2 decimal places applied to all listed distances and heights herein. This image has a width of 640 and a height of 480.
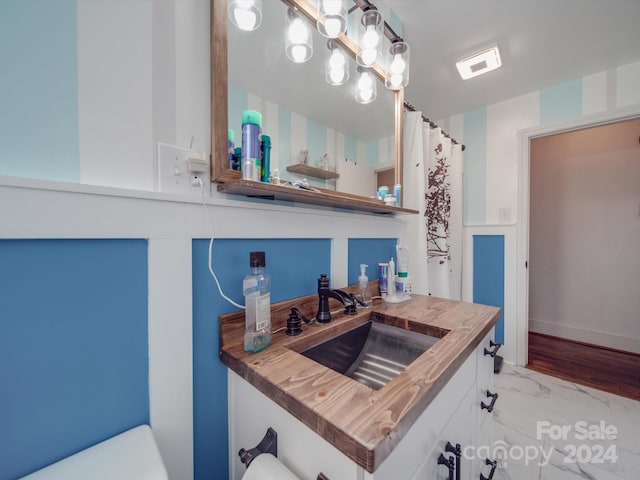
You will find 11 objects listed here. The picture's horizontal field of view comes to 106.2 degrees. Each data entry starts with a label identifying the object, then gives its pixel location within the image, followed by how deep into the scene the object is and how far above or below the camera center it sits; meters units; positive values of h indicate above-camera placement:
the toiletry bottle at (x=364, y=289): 1.00 -0.22
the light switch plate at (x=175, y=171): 0.58 +0.17
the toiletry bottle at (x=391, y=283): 1.11 -0.21
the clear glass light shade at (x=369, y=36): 1.04 +0.90
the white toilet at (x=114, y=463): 0.40 -0.40
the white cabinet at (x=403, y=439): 0.40 -0.42
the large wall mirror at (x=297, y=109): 0.65 +0.50
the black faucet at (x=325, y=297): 0.82 -0.21
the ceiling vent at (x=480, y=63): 1.56 +1.18
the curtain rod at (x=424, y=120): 1.52 +0.82
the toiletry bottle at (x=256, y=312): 0.61 -0.20
